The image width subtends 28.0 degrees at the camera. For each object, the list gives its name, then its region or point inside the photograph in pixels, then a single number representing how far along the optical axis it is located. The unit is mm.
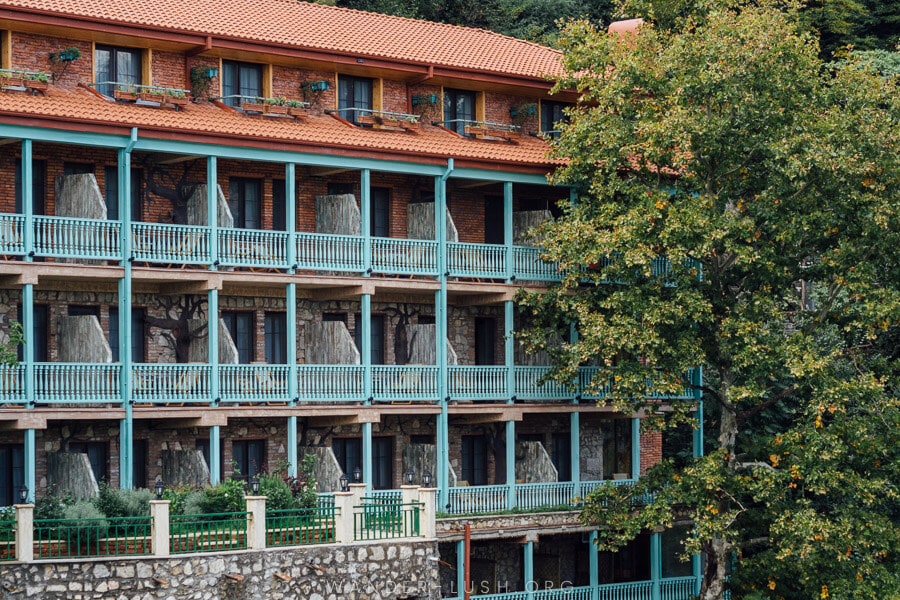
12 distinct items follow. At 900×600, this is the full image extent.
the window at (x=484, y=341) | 45906
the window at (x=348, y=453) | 42812
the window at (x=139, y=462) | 39719
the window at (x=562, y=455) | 47112
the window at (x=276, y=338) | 42344
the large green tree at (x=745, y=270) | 40125
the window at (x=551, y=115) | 48469
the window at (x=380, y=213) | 44125
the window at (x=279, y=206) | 42406
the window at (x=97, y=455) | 39125
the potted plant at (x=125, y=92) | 40688
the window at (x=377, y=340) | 44094
